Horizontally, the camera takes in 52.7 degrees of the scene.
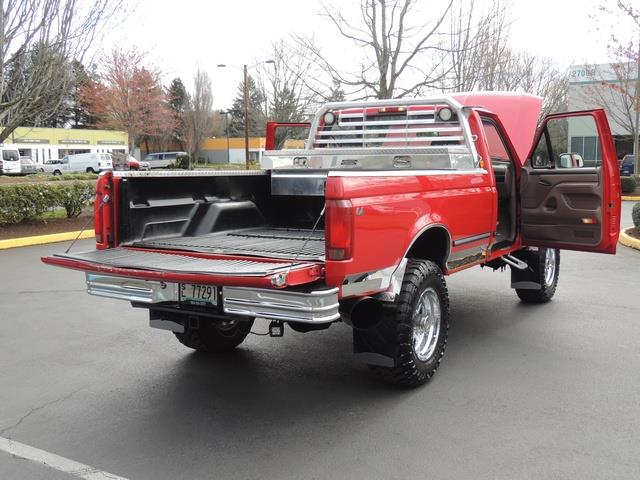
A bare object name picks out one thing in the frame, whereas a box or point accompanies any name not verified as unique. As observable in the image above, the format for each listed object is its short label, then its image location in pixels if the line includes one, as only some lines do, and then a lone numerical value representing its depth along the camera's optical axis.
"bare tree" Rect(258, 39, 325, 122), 30.25
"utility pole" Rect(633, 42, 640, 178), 26.44
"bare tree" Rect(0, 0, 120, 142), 12.87
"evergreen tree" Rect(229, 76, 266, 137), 45.50
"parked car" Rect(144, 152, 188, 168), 54.01
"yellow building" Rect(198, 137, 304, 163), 66.34
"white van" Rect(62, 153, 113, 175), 48.81
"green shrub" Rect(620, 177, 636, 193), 25.01
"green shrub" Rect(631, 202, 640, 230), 12.35
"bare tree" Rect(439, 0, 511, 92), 17.50
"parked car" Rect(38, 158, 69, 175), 49.59
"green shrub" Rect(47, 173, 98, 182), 25.55
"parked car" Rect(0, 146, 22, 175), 42.16
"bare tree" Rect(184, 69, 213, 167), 59.69
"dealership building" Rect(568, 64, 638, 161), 25.08
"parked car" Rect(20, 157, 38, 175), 47.84
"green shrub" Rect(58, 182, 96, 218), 14.45
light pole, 31.19
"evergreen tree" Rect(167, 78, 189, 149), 65.00
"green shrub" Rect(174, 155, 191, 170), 48.02
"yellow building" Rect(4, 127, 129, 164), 59.91
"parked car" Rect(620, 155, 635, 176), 32.84
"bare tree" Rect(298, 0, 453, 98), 15.62
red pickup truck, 3.77
